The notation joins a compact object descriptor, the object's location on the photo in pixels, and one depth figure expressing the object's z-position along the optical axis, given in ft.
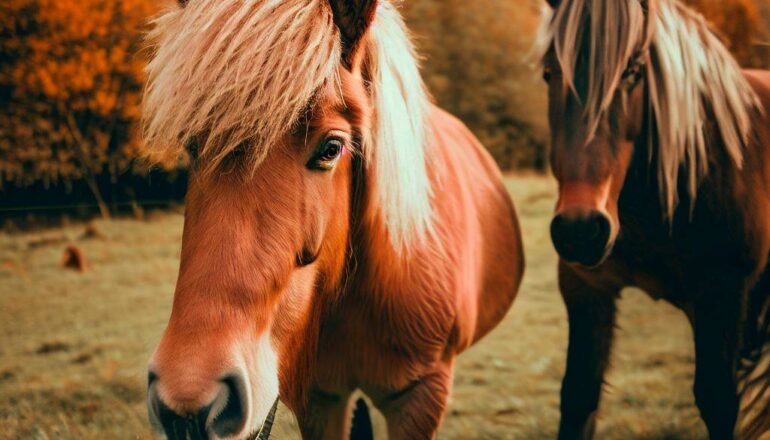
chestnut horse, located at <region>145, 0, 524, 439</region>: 4.56
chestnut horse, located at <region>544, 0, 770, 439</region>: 7.35
